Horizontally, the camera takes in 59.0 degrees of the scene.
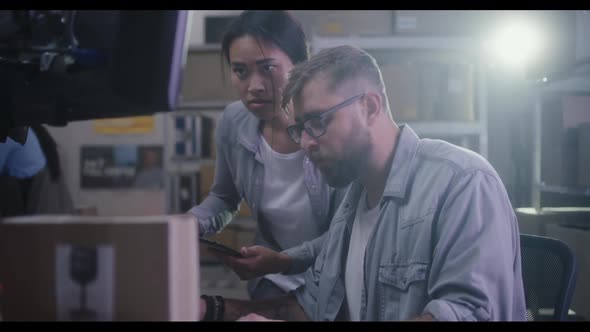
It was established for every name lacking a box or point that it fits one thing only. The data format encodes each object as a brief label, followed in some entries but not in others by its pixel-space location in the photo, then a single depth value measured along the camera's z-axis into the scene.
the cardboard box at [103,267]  0.66
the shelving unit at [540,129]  1.70
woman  1.36
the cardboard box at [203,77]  2.28
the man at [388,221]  1.01
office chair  1.10
